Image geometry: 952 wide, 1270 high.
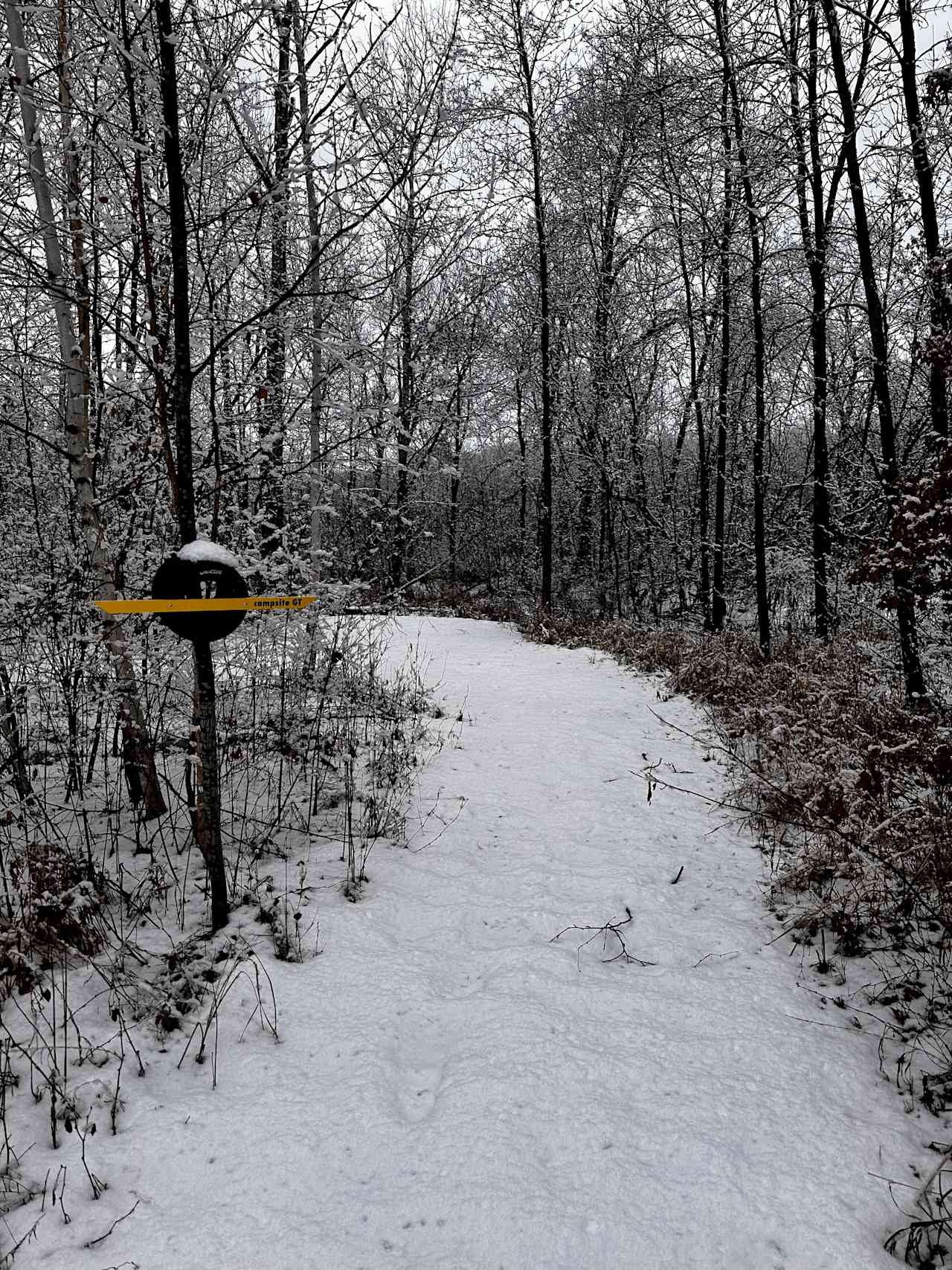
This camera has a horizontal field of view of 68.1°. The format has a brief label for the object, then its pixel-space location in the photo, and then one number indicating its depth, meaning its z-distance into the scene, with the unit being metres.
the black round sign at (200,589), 2.59
